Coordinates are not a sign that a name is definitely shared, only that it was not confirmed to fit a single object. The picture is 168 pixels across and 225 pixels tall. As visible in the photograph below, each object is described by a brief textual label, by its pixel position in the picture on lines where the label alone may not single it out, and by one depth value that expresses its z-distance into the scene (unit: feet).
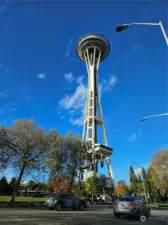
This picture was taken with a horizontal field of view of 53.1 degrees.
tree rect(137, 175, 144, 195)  196.20
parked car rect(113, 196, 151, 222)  36.40
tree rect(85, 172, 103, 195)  115.35
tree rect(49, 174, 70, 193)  91.31
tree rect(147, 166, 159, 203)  162.66
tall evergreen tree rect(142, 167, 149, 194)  163.58
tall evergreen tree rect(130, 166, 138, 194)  222.01
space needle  212.35
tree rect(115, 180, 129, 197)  241.81
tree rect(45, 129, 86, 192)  87.77
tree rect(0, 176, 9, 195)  150.78
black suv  49.20
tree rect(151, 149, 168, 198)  119.13
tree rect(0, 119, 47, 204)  66.32
